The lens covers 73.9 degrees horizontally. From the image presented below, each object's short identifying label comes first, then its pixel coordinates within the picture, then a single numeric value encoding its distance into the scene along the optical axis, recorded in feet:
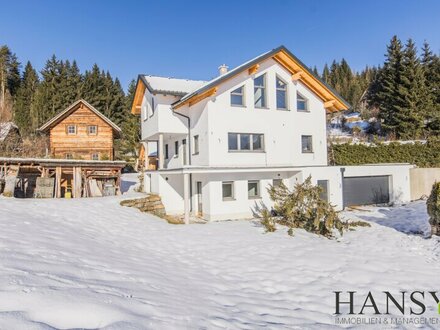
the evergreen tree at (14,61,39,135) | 163.63
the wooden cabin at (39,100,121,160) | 89.30
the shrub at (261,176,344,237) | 40.47
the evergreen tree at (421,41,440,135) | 114.73
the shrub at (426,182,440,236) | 36.52
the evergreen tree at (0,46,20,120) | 168.96
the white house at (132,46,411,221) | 53.67
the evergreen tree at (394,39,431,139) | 115.96
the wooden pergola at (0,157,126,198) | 52.65
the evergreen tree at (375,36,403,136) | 124.26
